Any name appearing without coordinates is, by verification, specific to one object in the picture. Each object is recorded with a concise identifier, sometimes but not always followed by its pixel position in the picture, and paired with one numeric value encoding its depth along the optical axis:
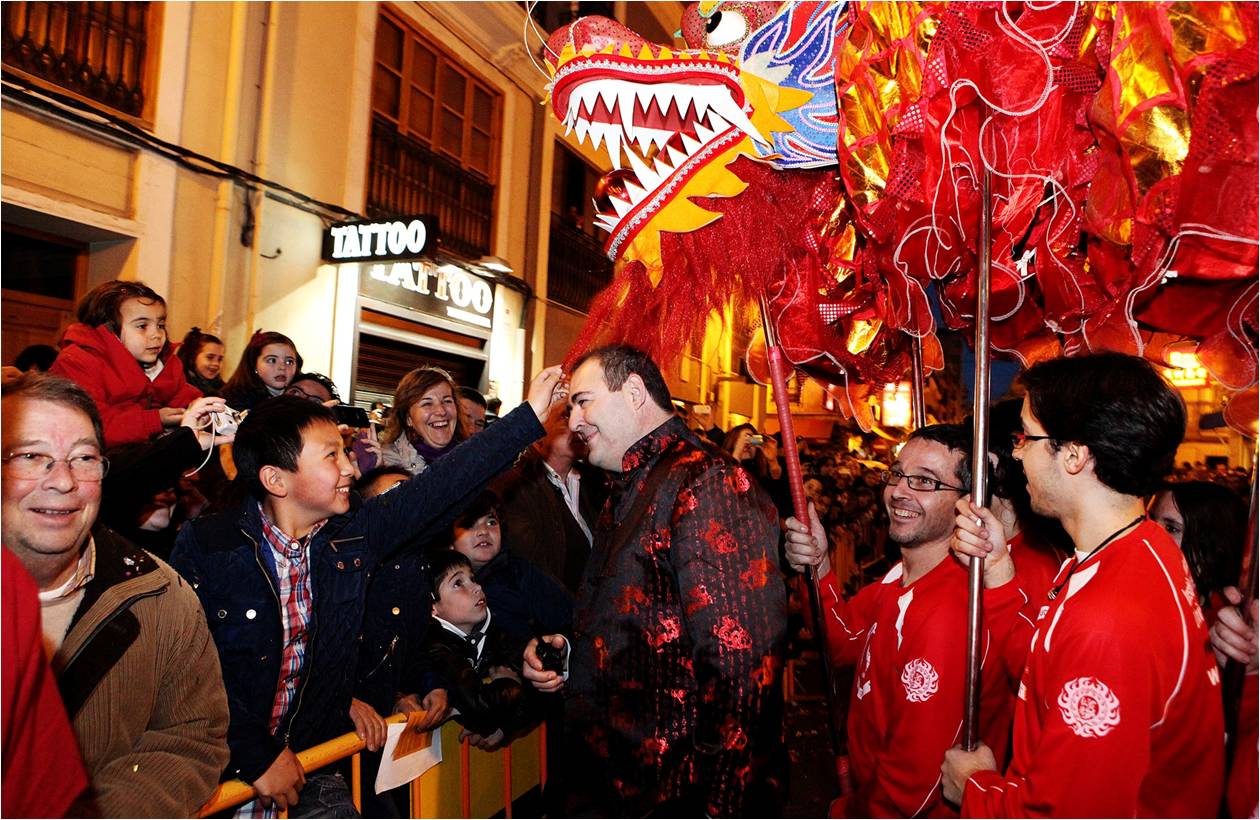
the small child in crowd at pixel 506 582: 3.57
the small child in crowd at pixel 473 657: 2.93
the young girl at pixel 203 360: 4.70
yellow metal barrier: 2.58
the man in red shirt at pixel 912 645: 2.35
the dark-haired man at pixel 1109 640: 1.63
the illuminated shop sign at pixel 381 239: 8.57
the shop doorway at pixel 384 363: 9.88
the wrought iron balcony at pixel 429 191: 9.95
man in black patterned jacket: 2.14
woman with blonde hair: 4.38
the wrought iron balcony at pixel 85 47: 6.09
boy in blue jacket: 2.34
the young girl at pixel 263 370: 4.35
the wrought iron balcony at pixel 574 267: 13.90
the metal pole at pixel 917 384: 3.36
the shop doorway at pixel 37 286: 6.40
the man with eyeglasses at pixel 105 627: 1.67
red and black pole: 2.65
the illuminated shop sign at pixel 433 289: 9.81
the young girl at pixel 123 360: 3.44
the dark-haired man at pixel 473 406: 5.54
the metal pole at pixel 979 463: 2.11
